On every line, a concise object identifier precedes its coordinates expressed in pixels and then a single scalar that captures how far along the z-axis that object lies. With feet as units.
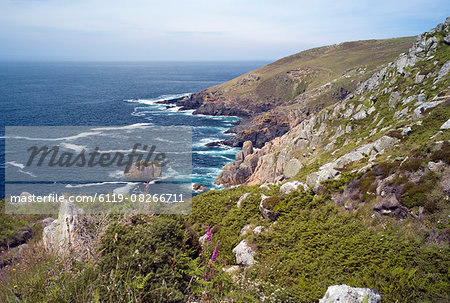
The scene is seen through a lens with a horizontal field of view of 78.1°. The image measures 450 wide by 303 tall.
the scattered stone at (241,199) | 49.30
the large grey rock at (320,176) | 46.73
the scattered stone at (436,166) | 33.32
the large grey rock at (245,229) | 40.43
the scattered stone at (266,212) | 41.19
